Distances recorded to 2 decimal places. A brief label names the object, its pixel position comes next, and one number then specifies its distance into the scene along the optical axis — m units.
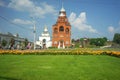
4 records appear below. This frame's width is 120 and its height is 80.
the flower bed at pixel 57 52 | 13.40
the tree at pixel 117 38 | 70.10
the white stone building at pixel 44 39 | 50.80
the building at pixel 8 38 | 43.98
